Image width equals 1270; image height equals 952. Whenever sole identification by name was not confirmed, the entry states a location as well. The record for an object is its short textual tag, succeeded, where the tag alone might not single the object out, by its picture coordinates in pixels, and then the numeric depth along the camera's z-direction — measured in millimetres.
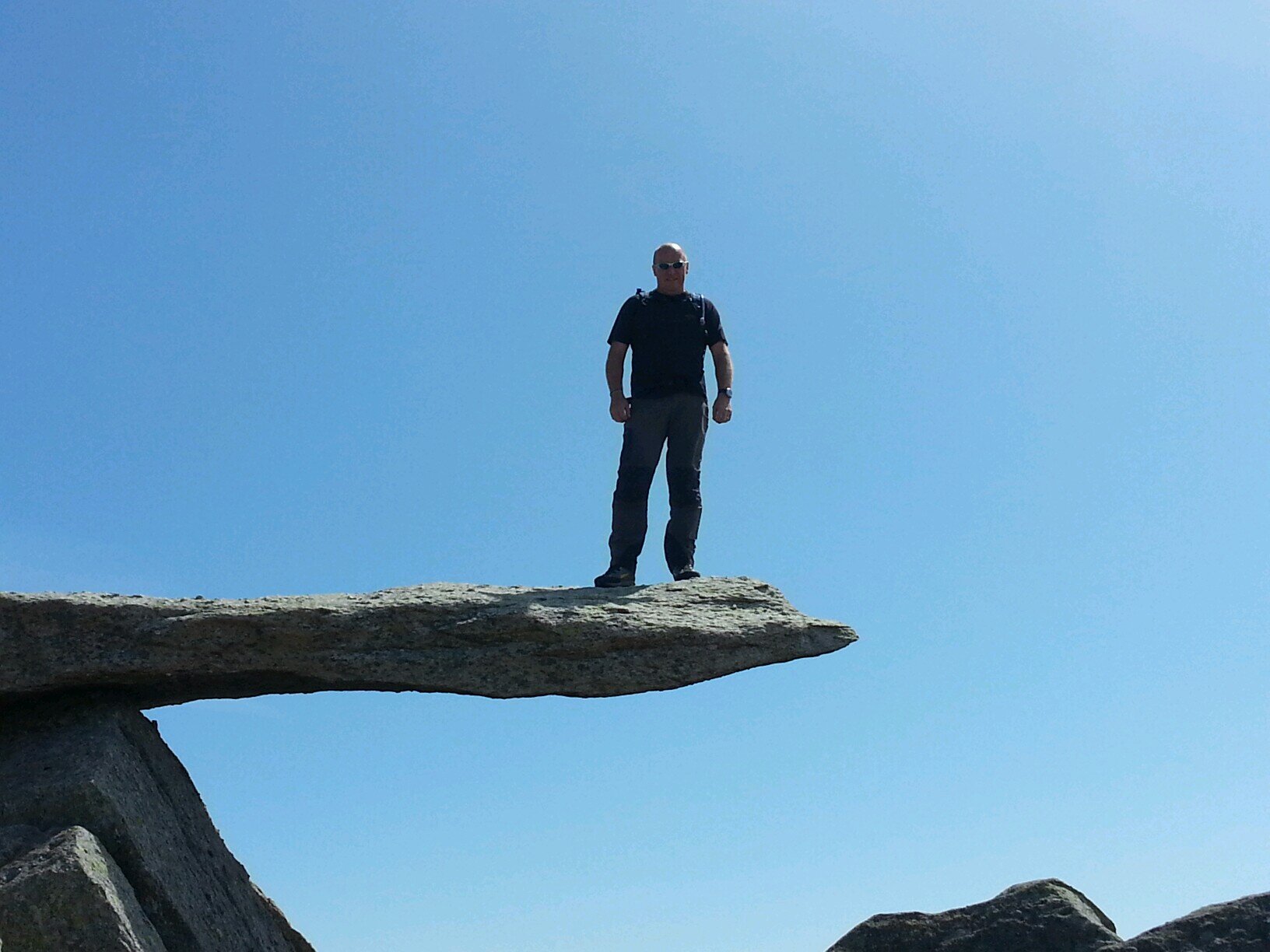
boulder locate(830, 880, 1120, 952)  11406
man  11984
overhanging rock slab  10133
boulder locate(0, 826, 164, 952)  8352
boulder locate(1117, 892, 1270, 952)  10961
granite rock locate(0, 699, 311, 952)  9344
